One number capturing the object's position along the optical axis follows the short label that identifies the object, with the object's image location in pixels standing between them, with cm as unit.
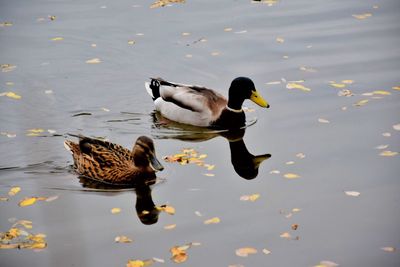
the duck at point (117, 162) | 1900
